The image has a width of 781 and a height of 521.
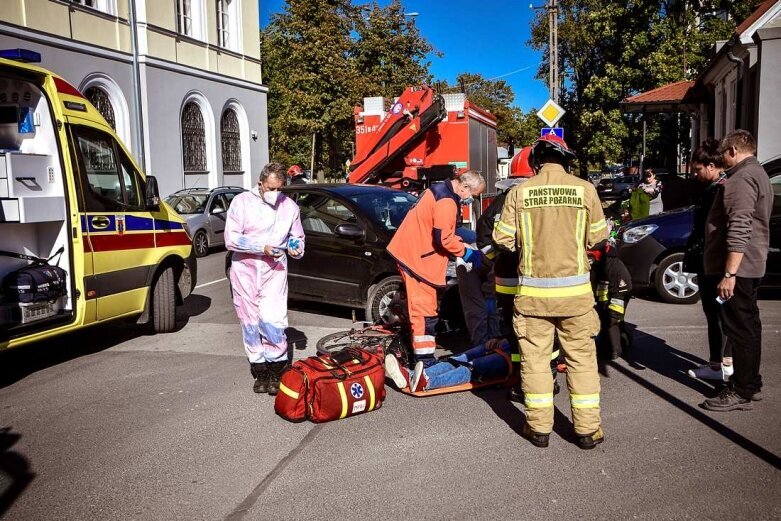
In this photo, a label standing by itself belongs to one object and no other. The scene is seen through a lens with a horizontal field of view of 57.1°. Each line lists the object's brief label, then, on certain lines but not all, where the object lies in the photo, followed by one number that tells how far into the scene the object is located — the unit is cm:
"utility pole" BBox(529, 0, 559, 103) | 2549
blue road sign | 1311
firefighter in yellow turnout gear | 436
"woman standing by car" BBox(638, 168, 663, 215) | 1284
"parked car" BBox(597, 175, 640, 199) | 1770
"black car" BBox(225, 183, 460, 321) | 799
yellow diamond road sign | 1520
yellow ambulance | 617
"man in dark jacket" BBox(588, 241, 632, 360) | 623
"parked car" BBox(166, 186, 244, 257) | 1580
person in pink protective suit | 566
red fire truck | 1417
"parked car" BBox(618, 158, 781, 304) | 911
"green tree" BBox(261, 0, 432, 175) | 2931
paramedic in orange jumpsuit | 577
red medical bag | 505
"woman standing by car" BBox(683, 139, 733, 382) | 546
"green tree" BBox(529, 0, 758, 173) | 3016
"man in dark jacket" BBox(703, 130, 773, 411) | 493
